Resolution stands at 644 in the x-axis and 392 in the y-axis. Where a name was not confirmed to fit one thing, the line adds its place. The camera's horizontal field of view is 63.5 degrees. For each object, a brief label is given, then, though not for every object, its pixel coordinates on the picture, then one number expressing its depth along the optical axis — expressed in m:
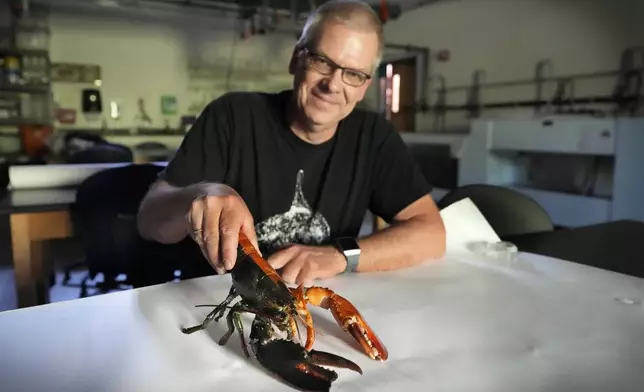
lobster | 0.58
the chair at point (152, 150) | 5.15
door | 5.57
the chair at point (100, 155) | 3.27
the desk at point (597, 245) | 1.15
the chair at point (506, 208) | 1.63
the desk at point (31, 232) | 1.62
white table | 0.58
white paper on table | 1.22
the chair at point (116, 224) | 1.73
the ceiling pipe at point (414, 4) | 5.07
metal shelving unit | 4.69
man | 1.08
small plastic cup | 1.12
